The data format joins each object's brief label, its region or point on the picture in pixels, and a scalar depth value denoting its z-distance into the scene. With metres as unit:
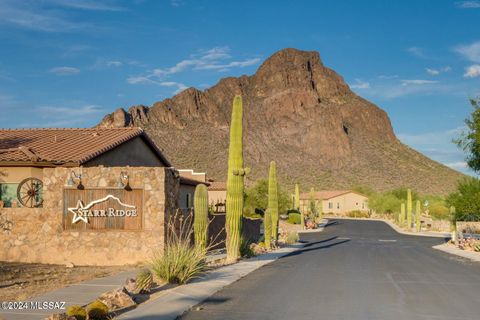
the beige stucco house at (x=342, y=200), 110.94
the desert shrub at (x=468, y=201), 46.53
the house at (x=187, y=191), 39.93
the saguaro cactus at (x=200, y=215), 22.25
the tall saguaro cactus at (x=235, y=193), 23.56
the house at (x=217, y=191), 70.69
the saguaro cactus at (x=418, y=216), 63.39
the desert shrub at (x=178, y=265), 15.38
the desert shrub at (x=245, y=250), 25.23
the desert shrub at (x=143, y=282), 13.52
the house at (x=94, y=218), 20.42
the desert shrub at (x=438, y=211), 91.80
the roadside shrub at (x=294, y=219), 70.81
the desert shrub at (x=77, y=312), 9.89
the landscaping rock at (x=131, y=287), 13.30
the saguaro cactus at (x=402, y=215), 74.68
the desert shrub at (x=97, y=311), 10.23
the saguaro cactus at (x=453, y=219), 48.16
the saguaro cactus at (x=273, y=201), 35.62
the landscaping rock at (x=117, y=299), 11.48
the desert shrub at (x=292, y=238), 39.62
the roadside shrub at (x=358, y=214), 109.84
